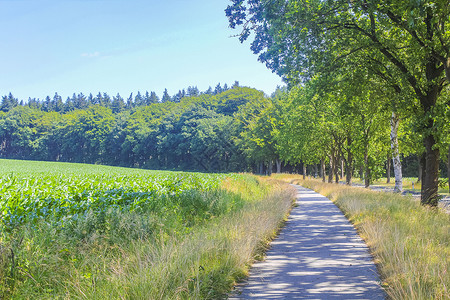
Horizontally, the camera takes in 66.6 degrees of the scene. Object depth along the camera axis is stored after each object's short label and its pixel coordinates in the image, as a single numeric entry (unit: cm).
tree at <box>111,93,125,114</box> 17000
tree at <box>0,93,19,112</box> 16270
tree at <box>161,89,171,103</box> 17630
